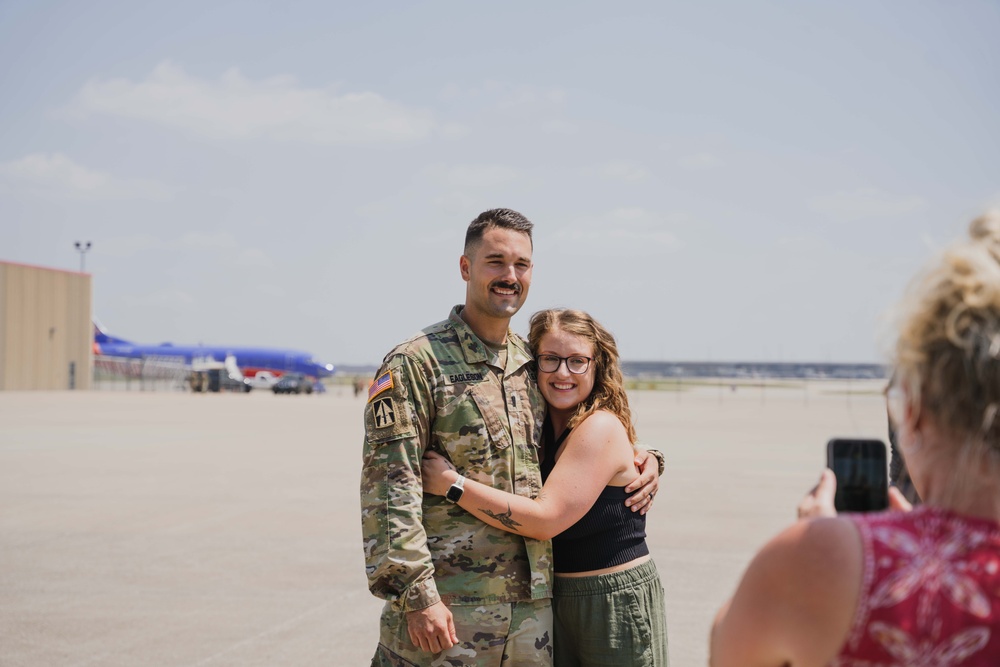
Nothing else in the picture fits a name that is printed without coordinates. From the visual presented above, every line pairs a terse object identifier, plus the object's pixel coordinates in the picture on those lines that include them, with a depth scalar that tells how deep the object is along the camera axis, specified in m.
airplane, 80.62
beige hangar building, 61.38
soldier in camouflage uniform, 3.19
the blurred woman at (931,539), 1.34
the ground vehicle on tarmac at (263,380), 80.62
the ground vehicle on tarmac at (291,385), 72.31
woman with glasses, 3.27
